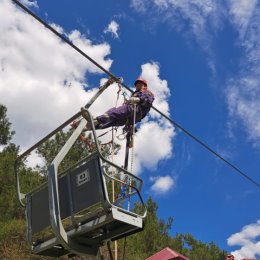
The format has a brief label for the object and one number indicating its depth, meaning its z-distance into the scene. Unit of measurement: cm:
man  640
